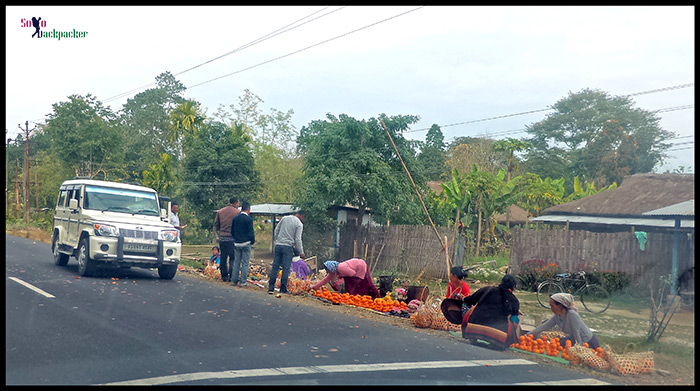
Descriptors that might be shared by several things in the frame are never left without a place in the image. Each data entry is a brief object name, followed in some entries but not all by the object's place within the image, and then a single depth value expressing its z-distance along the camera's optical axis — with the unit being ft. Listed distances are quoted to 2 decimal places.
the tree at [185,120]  172.35
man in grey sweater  42.63
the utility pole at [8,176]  197.71
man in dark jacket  45.16
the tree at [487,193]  90.48
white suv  44.50
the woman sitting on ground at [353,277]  40.37
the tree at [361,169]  77.92
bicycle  50.42
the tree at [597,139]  142.31
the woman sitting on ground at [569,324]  27.89
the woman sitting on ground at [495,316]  28.71
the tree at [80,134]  136.36
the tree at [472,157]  150.30
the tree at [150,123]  188.85
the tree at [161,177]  143.23
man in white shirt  54.92
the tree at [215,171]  119.14
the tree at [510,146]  112.68
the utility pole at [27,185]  145.45
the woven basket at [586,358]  25.23
